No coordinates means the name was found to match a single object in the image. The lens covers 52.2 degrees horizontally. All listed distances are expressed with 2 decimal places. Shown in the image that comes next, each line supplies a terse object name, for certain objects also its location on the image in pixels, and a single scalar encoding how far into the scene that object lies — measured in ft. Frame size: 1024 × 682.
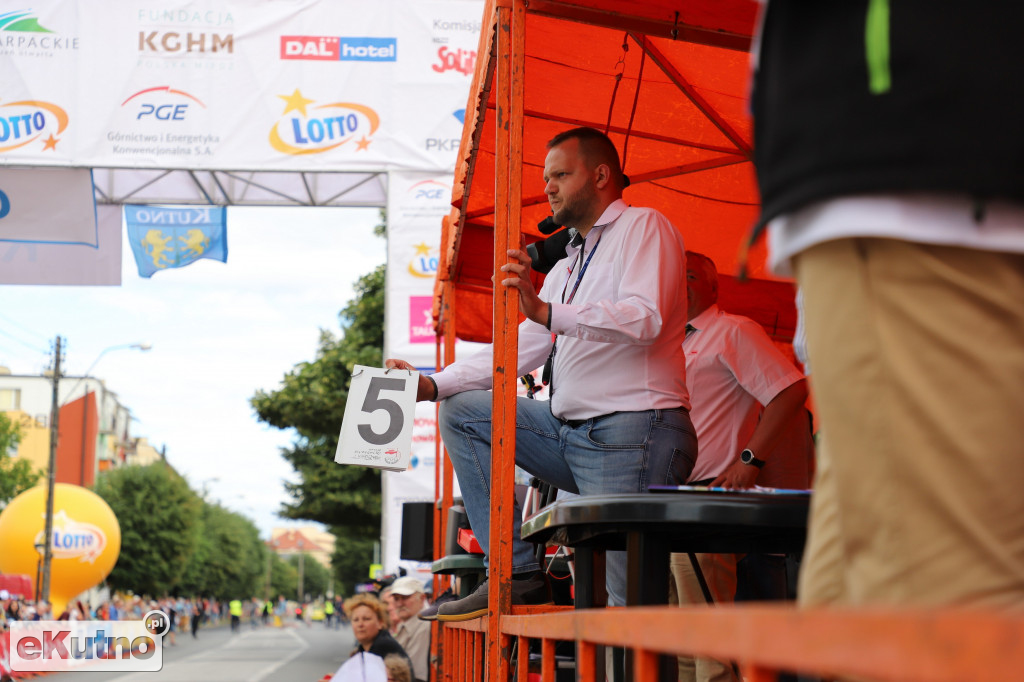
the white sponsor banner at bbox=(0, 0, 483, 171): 41.96
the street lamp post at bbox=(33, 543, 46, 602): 94.58
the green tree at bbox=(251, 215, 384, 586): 76.48
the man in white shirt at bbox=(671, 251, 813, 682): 12.85
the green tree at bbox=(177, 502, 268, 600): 225.15
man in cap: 29.12
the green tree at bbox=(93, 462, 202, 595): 161.07
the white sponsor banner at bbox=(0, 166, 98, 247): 40.81
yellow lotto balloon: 96.78
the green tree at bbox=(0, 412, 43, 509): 141.08
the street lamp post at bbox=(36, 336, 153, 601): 84.84
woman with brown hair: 23.57
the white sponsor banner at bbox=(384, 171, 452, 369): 44.62
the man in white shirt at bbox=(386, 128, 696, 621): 9.70
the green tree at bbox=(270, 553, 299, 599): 423.23
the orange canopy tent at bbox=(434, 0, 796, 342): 11.22
